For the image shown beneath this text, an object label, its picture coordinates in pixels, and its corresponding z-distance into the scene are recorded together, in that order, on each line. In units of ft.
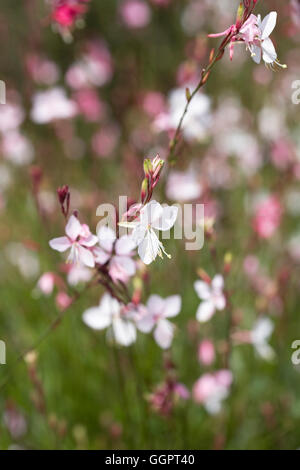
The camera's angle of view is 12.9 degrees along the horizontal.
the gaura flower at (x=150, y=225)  2.01
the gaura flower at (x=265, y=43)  2.05
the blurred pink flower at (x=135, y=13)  4.55
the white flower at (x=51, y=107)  2.69
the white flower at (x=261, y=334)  2.46
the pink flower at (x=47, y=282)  2.31
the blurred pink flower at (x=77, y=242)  2.05
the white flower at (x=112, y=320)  2.25
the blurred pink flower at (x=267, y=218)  2.78
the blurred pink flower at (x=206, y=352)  2.61
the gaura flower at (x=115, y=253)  2.08
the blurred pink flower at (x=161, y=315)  2.21
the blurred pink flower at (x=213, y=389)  2.51
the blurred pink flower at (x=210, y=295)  2.23
